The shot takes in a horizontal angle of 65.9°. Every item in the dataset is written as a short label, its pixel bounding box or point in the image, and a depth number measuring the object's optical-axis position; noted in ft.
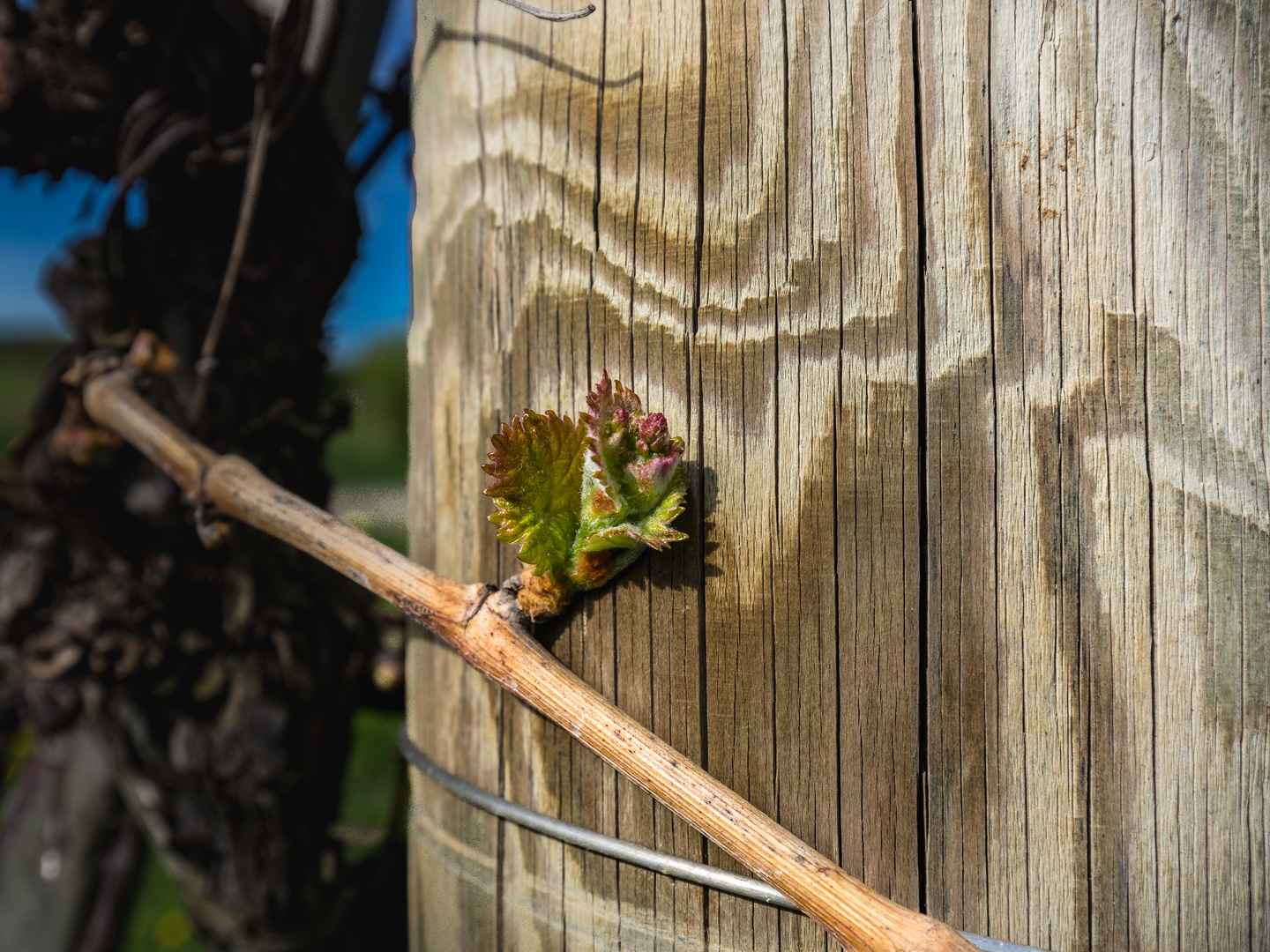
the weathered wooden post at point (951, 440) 0.42
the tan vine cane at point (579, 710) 0.42
